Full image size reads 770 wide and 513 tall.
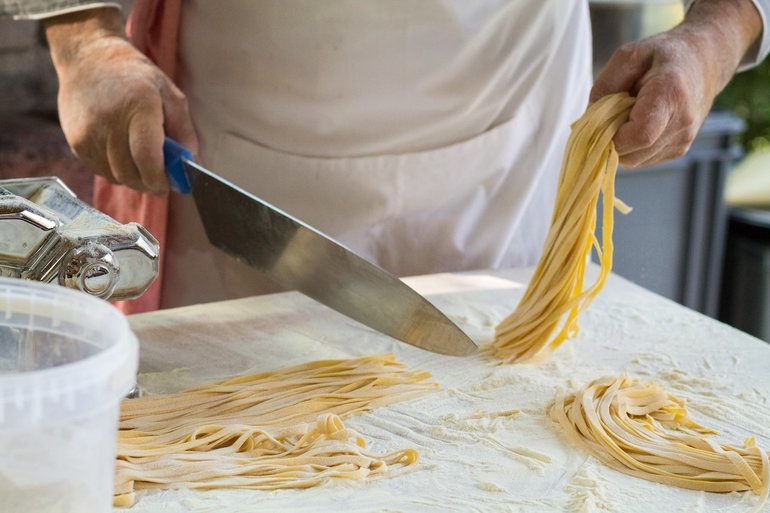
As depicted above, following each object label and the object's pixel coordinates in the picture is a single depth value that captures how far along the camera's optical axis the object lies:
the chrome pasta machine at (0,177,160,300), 1.33
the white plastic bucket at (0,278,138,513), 0.86
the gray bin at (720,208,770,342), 4.09
